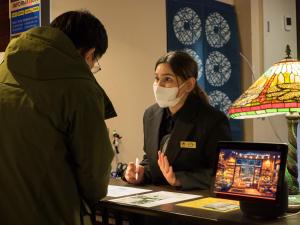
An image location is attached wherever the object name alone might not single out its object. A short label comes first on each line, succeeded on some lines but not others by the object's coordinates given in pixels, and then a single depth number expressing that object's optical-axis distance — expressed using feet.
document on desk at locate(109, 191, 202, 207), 5.31
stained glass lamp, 4.76
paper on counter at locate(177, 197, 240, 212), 4.86
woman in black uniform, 6.51
